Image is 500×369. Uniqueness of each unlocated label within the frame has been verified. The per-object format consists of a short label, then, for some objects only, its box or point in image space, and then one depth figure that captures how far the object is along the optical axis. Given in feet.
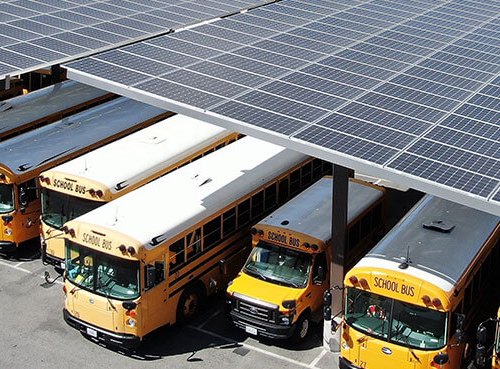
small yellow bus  51.34
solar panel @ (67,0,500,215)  44.57
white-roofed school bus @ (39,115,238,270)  57.62
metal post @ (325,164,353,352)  50.11
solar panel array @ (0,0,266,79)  66.18
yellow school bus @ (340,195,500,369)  43.98
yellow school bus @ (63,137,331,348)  49.96
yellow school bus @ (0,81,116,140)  72.59
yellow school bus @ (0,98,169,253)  61.72
